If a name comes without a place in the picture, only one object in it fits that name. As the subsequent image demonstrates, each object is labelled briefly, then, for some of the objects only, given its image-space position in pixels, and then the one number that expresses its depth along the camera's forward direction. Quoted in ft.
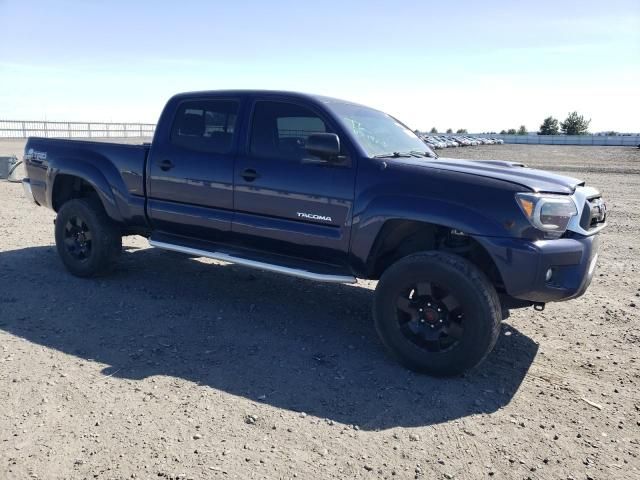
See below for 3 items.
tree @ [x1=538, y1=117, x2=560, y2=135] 299.58
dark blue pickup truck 11.87
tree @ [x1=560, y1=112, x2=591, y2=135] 296.10
